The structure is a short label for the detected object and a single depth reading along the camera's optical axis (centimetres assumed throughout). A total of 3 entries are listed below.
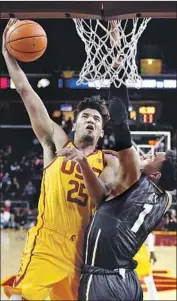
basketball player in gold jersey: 329
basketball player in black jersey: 311
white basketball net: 339
